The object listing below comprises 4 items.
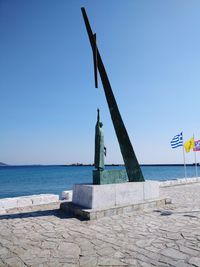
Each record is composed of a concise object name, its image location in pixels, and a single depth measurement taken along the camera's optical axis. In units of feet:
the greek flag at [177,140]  56.40
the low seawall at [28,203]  22.79
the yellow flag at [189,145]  59.76
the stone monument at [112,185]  19.31
